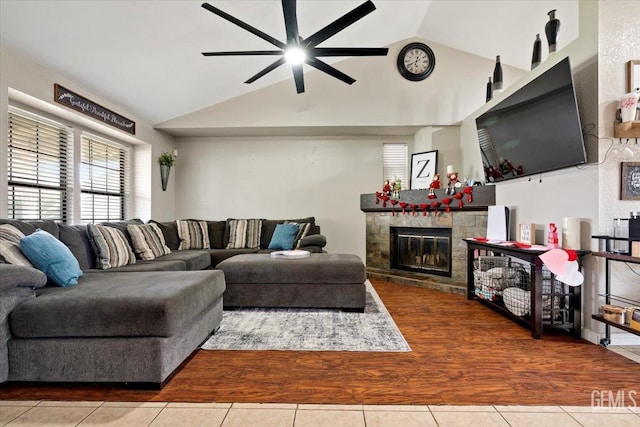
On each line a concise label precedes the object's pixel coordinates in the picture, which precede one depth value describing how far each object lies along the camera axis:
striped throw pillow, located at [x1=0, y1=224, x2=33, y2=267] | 1.91
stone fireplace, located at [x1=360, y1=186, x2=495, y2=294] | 3.68
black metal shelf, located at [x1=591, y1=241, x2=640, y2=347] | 2.07
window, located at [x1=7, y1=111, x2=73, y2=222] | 2.82
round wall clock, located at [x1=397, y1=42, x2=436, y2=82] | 4.48
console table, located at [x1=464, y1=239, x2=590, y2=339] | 2.35
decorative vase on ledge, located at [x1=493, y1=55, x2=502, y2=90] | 3.64
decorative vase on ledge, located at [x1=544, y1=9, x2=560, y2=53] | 2.68
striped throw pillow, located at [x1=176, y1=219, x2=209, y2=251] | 4.31
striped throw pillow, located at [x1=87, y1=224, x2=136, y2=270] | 2.81
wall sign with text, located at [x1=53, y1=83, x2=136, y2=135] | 3.06
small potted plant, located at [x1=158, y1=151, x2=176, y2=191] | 4.76
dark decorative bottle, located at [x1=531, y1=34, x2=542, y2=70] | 2.94
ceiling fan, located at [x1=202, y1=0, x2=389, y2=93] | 2.18
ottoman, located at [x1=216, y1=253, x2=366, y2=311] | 2.82
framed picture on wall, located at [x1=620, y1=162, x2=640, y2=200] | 2.20
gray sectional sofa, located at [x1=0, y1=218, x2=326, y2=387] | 1.58
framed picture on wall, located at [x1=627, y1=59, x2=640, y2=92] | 2.21
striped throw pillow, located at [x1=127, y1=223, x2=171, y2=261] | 3.30
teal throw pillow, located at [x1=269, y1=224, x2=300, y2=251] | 4.19
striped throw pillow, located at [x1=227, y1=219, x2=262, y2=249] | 4.39
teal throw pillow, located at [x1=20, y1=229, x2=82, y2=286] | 1.99
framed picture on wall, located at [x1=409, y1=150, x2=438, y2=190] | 4.54
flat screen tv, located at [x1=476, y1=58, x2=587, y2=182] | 2.33
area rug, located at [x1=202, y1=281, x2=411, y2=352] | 2.15
